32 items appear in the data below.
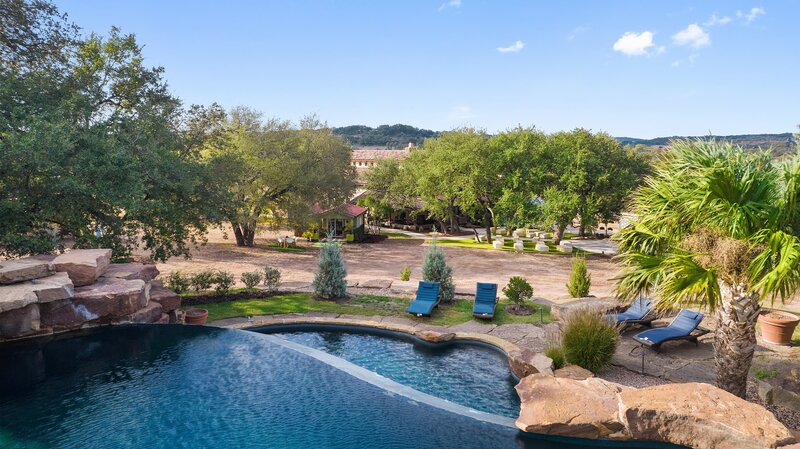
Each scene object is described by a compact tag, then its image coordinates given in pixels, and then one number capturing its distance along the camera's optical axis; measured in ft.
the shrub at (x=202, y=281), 52.65
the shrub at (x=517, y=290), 49.07
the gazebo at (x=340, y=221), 115.19
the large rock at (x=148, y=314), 37.78
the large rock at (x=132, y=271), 39.99
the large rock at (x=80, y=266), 36.19
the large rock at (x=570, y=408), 23.61
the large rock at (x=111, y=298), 35.06
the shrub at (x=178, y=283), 50.63
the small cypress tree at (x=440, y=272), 51.78
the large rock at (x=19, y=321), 32.12
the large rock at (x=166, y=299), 41.14
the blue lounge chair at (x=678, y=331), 35.76
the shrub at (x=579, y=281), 52.01
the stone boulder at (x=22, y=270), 32.70
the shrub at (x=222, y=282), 52.65
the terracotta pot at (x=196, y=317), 42.45
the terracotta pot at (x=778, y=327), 36.35
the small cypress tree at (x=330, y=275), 52.26
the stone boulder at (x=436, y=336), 39.06
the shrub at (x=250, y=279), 55.21
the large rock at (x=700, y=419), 20.98
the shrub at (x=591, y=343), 31.53
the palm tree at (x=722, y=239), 22.81
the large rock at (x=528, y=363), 30.53
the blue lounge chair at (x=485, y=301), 44.98
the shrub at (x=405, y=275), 65.16
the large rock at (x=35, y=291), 30.94
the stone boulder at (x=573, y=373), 29.45
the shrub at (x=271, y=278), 55.67
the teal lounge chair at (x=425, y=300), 45.56
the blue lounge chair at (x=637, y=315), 40.93
